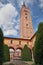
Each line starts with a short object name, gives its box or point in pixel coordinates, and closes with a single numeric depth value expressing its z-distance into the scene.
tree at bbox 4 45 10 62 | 12.28
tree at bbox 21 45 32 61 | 12.45
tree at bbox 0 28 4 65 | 4.92
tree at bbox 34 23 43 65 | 5.25
